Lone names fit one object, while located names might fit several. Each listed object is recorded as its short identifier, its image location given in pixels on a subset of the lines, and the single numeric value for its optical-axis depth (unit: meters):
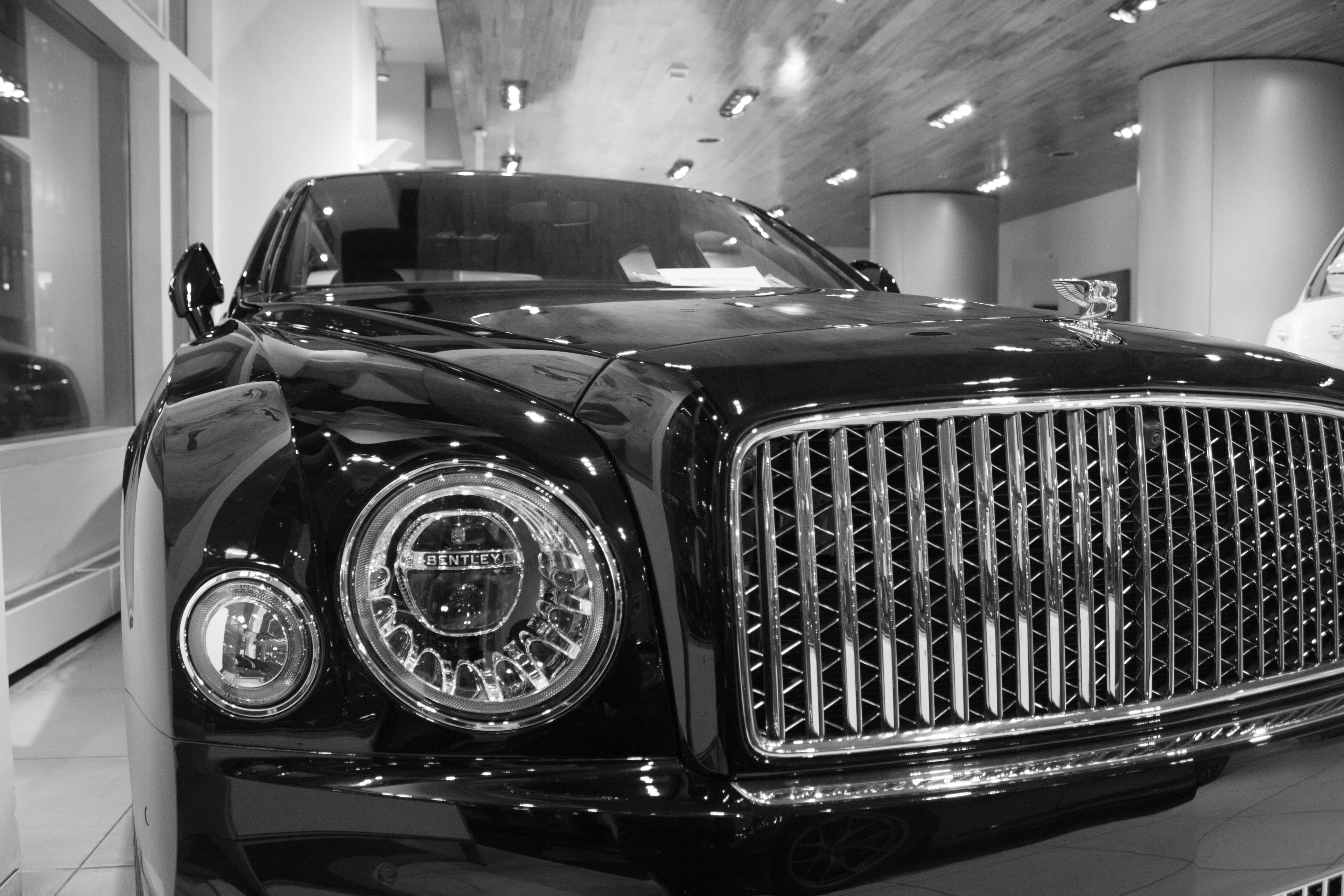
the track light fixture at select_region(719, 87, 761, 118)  9.73
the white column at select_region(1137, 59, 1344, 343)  8.38
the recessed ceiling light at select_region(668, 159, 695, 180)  13.26
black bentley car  0.86
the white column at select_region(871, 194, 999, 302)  15.31
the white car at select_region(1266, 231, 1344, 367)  5.41
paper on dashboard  1.92
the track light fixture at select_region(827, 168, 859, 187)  13.84
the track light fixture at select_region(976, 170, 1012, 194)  14.51
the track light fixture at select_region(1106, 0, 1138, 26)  7.21
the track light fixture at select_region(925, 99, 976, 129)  10.14
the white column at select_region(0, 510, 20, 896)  1.54
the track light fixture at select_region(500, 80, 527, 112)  9.90
